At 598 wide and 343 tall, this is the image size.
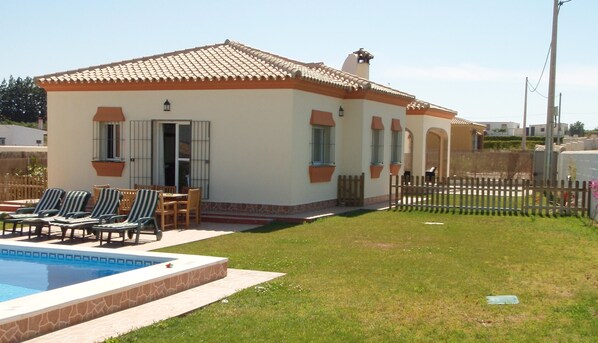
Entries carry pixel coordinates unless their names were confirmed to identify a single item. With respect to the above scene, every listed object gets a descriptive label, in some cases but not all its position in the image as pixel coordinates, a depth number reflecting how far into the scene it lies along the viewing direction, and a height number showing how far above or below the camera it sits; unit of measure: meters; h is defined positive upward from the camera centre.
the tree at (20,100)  89.31 +6.32
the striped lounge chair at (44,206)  14.54 -1.28
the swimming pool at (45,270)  9.77 -1.91
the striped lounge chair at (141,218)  13.36 -1.38
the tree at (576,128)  104.12 +4.86
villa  17.59 +0.69
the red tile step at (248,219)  16.85 -1.65
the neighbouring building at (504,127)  101.23 +4.83
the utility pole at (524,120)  48.66 +2.89
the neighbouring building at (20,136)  52.62 +1.02
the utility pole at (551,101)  23.00 +1.92
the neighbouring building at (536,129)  109.69 +4.67
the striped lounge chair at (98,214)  13.55 -1.37
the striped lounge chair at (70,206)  14.68 -1.24
